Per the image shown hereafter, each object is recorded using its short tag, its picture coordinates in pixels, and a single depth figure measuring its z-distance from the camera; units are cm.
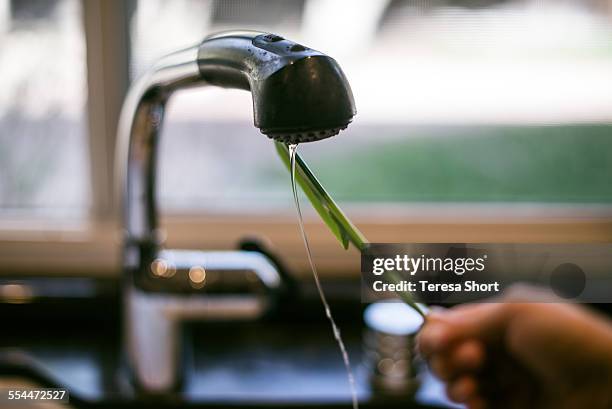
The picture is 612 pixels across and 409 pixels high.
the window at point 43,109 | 89
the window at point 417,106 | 82
